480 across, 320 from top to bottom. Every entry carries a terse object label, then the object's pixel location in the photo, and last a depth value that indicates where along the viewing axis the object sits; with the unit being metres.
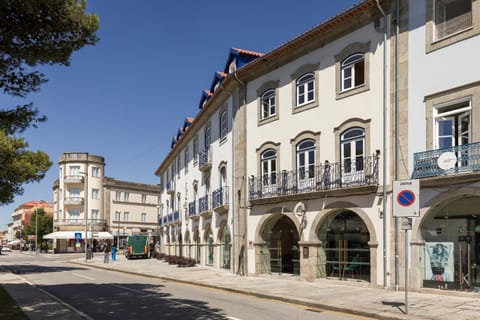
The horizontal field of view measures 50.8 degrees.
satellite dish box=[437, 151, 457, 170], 14.55
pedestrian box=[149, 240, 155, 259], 51.54
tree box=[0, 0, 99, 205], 9.35
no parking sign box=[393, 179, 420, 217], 11.09
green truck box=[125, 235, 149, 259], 48.22
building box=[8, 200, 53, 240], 116.47
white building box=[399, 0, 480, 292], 14.50
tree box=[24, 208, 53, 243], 81.94
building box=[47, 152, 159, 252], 70.88
